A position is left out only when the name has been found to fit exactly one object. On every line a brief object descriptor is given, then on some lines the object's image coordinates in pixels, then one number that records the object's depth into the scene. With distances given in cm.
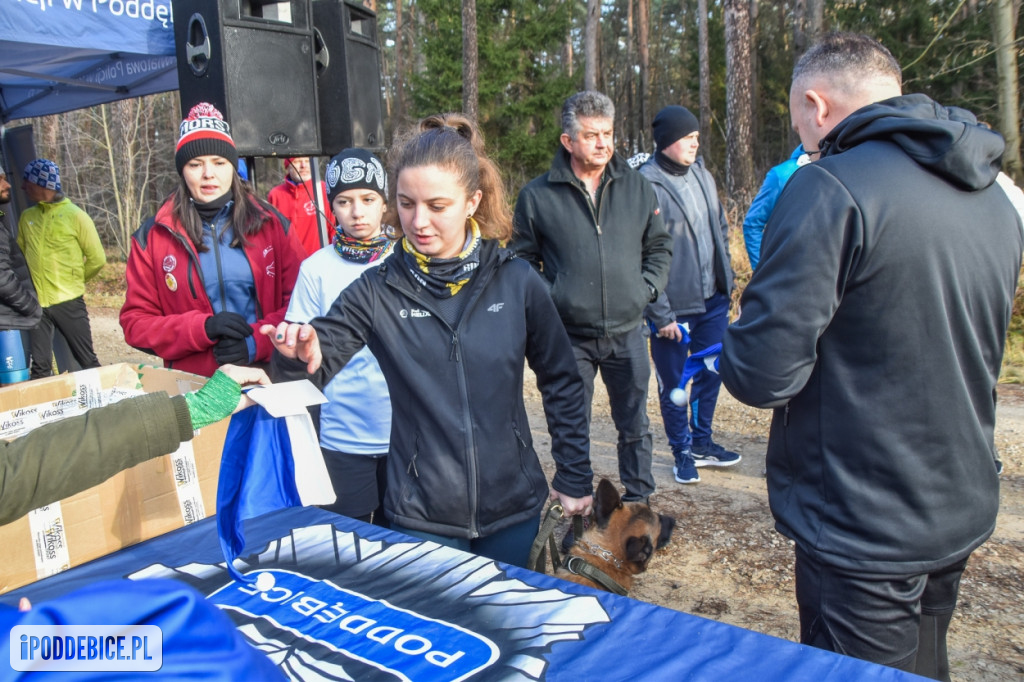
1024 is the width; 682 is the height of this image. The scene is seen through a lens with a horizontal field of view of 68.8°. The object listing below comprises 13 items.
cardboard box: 213
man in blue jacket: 436
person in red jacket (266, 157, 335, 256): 553
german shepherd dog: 291
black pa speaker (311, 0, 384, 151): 480
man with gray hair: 371
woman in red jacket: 307
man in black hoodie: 167
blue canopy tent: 469
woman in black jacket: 214
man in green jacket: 659
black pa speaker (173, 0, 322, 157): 417
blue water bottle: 279
